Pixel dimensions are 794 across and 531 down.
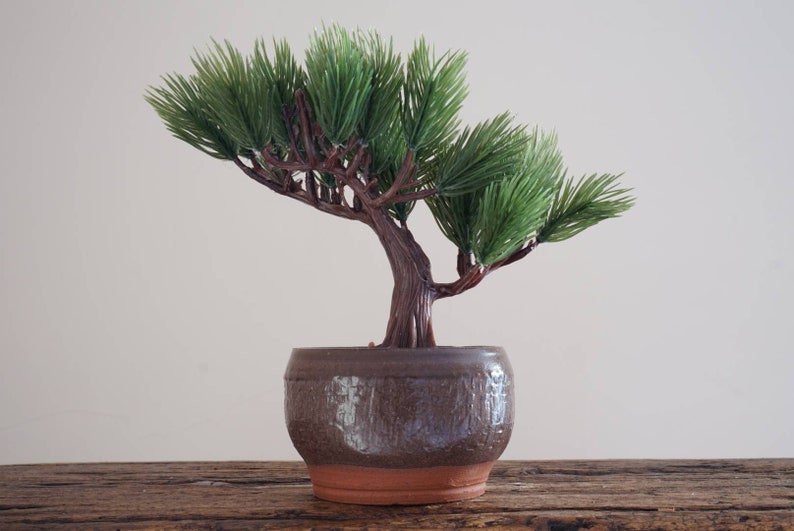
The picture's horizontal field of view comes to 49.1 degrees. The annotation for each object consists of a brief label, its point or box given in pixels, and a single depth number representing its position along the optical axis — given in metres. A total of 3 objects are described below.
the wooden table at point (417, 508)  0.67
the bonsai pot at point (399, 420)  0.72
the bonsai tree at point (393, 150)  0.73
